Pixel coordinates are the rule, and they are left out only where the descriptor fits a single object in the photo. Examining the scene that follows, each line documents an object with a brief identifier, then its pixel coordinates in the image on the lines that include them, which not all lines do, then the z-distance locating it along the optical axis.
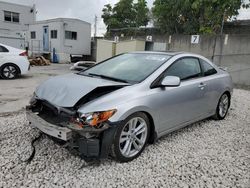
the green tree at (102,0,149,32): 23.39
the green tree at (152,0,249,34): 12.46
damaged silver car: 2.45
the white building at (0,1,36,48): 23.03
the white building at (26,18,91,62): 18.71
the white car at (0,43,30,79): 8.30
